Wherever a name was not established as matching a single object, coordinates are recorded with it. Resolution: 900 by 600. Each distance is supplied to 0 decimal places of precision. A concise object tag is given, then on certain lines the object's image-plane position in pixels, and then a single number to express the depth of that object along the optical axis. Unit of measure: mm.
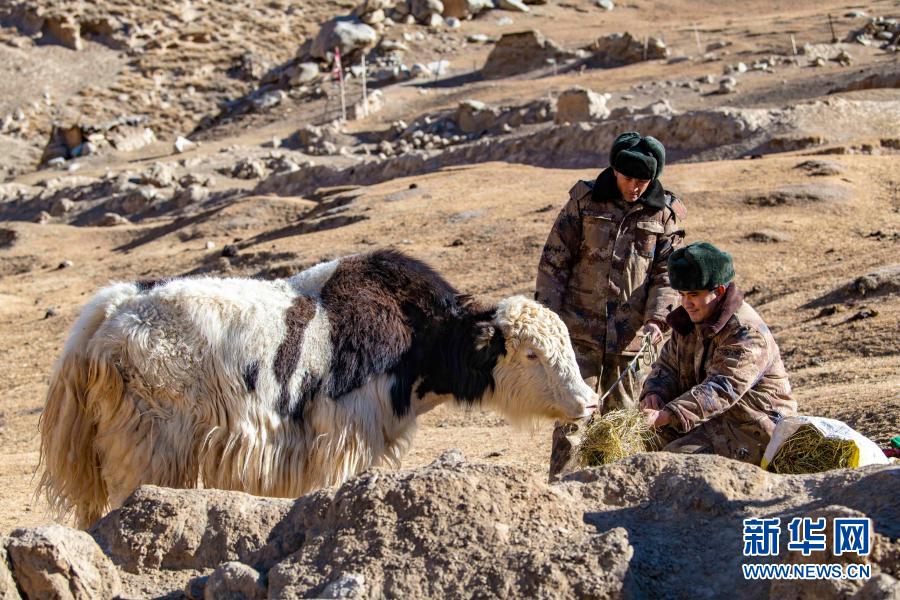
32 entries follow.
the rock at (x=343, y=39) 36500
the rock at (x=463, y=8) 39812
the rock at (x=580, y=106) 22969
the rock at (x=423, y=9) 39094
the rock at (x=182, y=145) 31172
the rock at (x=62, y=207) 25516
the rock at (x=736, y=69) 27234
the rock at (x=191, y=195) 24094
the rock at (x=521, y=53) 32656
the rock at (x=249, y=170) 26328
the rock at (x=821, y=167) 15531
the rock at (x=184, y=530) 3443
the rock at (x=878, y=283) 10062
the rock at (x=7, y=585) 3107
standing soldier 5523
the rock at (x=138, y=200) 24484
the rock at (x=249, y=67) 38219
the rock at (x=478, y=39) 38375
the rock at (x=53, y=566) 3156
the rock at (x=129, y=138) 31797
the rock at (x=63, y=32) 39625
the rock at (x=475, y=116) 26016
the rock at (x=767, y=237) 12983
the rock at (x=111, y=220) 23016
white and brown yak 4926
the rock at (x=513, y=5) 40875
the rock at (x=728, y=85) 25188
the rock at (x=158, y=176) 26000
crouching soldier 4516
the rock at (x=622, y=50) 30406
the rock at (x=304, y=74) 35906
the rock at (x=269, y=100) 35000
